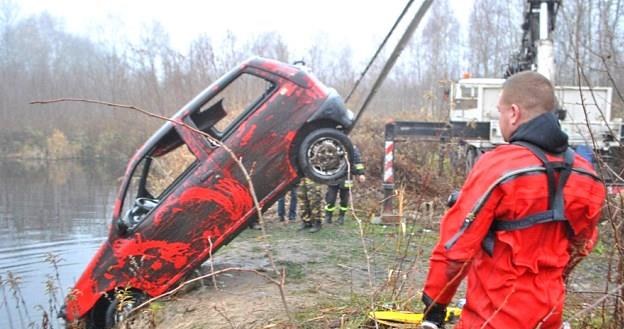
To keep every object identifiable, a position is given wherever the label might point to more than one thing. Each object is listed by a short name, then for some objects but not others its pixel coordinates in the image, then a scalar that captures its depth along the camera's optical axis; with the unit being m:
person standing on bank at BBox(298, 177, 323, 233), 8.35
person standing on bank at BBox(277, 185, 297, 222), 9.84
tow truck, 9.10
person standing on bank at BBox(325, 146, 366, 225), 8.84
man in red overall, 1.97
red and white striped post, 8.67
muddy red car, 4.98
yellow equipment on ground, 3.13
